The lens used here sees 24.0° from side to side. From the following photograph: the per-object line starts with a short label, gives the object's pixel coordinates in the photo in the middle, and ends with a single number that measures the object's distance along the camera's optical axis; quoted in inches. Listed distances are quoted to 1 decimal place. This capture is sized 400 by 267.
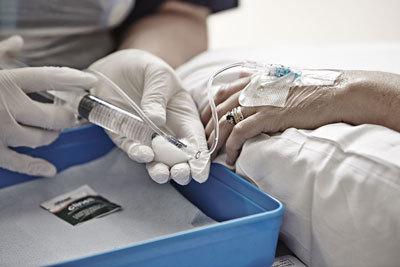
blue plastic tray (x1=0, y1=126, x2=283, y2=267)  31.1
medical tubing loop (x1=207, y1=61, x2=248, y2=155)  35.8
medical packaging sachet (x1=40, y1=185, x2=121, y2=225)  36.0
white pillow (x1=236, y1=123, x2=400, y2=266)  31.6
